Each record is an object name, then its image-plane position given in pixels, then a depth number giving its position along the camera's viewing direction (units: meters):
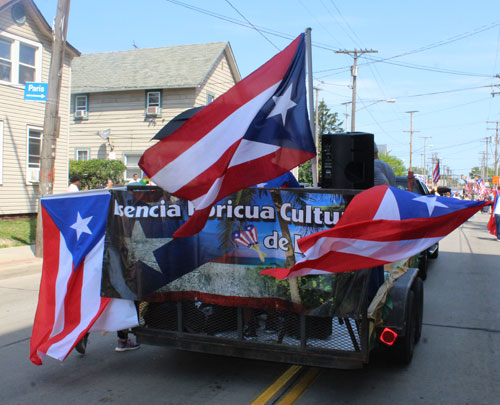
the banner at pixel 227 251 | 4.12
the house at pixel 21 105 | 17.30
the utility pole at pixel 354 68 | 32.10
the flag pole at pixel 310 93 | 4.62
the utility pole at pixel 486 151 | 97.72
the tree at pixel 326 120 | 60.96
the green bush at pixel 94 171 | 23.92
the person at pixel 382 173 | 6.24
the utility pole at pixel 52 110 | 11.90
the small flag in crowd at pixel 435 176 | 21.30
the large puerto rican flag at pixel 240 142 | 4.02
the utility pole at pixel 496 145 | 70.74
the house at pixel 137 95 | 25.88
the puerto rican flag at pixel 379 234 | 3.92
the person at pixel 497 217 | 19.62
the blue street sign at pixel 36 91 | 11.86
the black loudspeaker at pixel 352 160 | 5.61
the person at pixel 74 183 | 12.38
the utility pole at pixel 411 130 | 73.05
